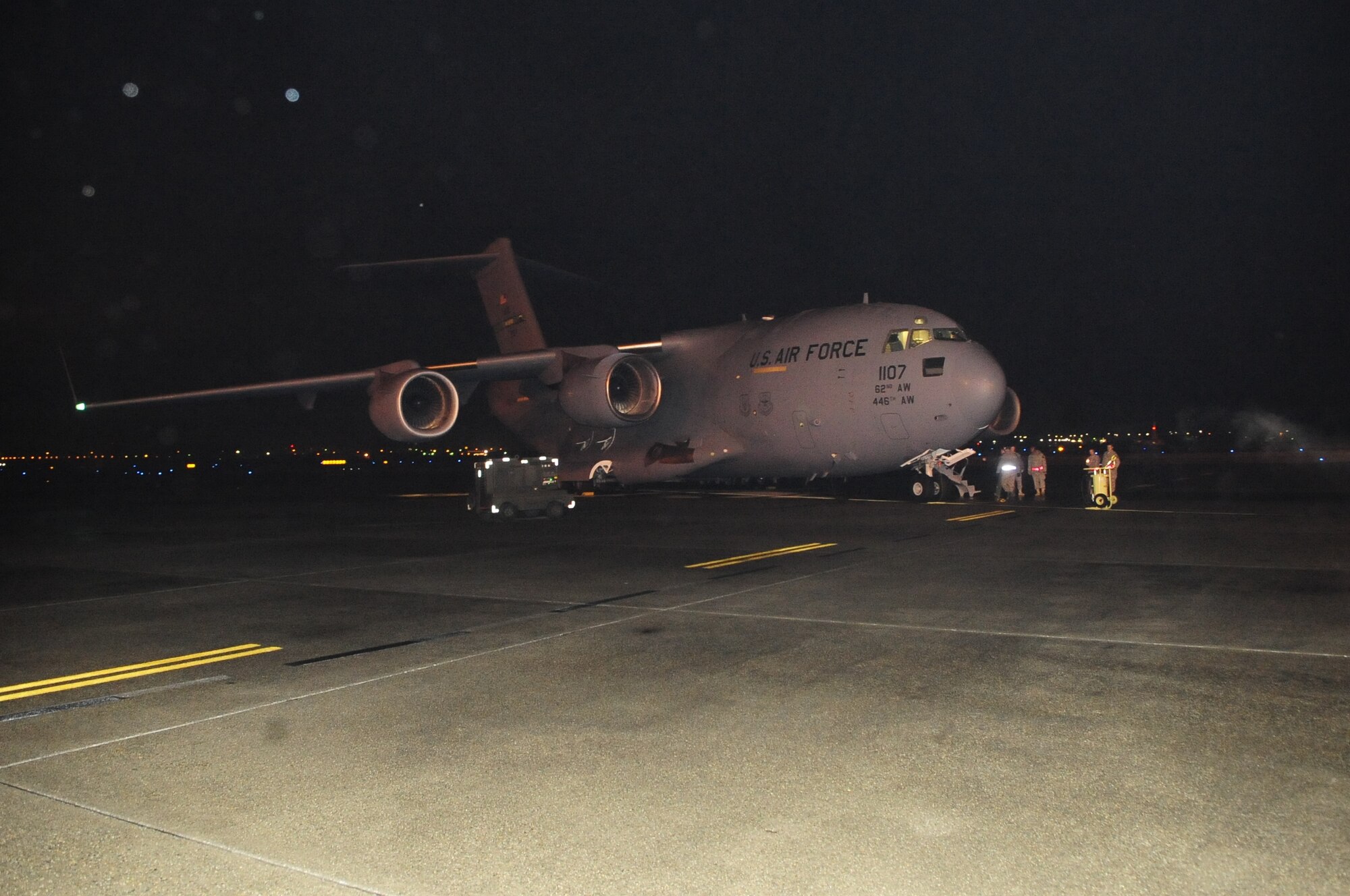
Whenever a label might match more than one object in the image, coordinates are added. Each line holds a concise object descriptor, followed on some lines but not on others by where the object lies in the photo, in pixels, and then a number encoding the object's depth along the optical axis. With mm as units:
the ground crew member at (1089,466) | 21531
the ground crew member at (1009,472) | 24094
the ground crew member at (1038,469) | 24766
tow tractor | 21359
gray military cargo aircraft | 21103
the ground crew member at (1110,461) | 21250
